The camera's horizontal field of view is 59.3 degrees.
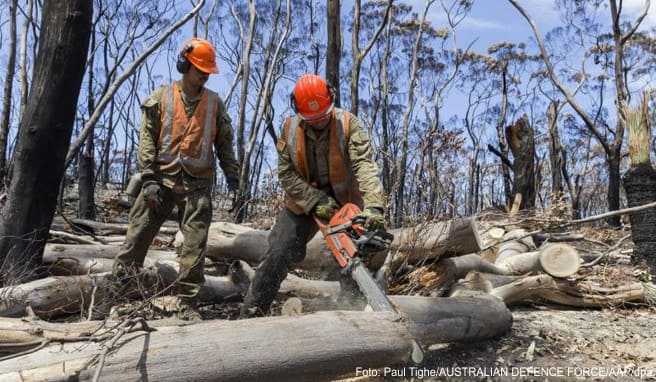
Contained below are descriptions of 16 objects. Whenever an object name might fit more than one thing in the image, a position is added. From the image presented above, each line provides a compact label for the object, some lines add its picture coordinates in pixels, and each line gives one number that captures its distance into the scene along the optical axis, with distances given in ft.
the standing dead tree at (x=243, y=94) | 59.47
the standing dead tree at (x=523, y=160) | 36.52
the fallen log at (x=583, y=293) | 17.74
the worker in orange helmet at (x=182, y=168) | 14.53
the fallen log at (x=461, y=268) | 17.79
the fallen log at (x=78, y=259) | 16.26
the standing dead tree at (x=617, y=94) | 39.46
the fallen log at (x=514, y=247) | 23.35
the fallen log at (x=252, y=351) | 8.32
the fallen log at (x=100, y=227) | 22.72
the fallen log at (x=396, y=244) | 17.67
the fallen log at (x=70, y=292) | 13.07
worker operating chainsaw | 13.00
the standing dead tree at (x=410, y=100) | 65.41
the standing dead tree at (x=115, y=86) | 19.30
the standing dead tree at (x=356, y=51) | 36.99
